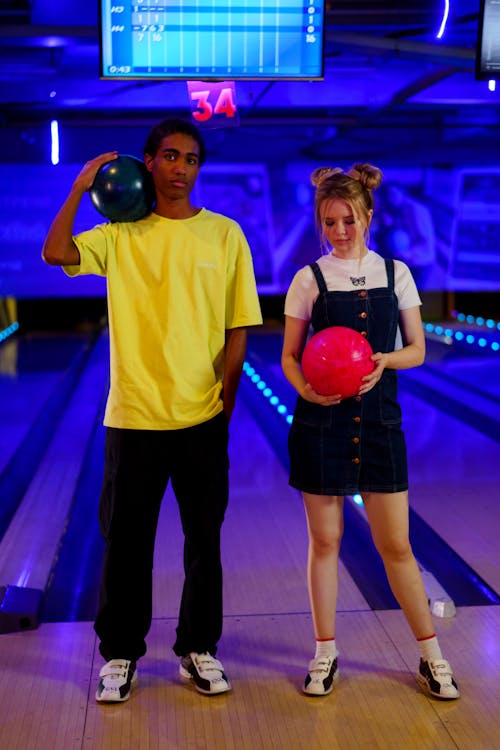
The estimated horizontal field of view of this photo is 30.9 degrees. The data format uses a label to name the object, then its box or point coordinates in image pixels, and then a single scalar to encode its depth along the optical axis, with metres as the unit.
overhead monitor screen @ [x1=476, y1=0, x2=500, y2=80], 3.83
